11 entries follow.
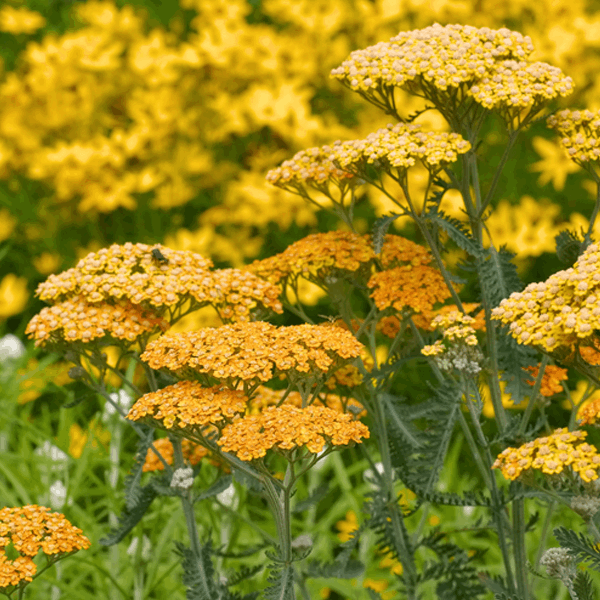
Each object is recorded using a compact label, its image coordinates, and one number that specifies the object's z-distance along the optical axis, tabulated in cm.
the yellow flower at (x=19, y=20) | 982
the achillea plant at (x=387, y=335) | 351
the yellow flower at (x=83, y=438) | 759
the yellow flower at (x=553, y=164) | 827
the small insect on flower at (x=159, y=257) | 452
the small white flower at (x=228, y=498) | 626
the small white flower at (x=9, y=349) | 891
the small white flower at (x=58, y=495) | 646
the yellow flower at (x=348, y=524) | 713
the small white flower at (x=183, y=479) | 420
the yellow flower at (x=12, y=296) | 959
